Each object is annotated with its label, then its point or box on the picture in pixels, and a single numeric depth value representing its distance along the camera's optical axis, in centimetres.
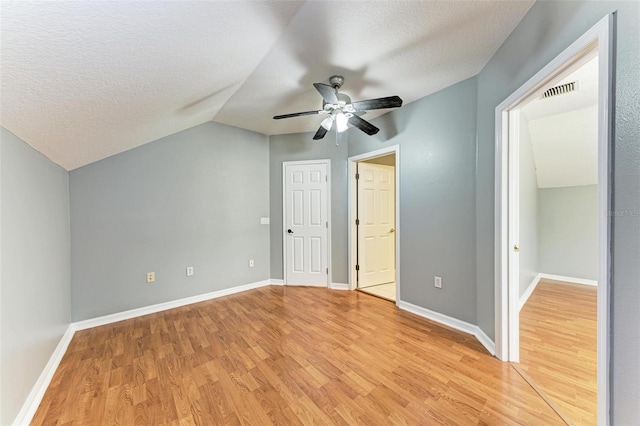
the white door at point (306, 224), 384
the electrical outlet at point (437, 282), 260
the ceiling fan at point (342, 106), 198
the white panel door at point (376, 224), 375
